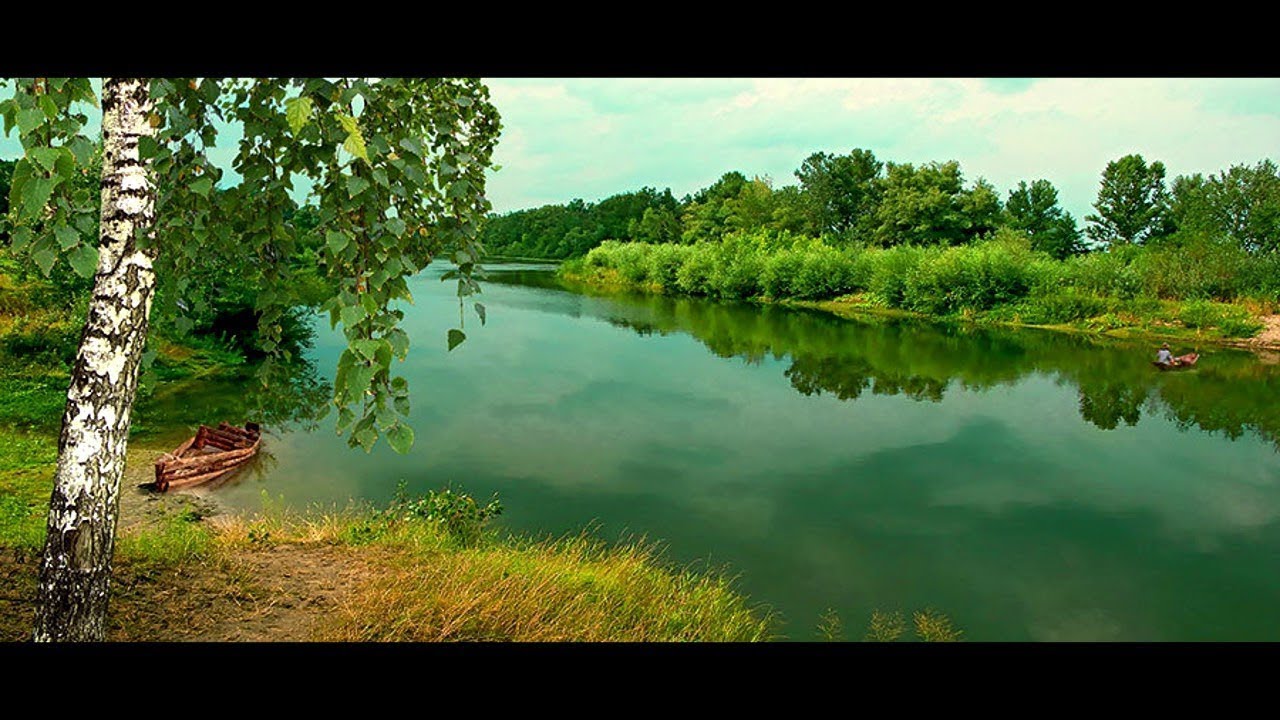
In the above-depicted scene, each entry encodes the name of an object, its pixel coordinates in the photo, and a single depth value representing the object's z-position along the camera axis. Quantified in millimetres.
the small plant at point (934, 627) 6078
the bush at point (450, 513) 6523
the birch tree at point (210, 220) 1930
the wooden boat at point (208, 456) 7898
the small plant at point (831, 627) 6020
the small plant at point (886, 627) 6055
